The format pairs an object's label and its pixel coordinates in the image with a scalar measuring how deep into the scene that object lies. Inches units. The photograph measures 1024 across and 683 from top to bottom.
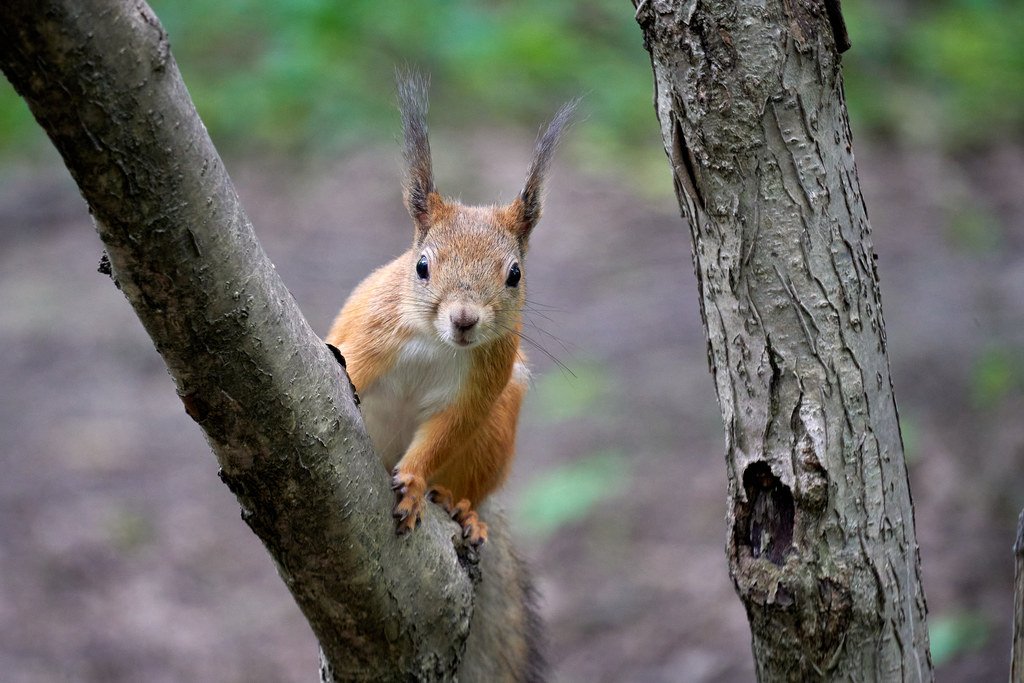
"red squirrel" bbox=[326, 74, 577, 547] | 119.9
